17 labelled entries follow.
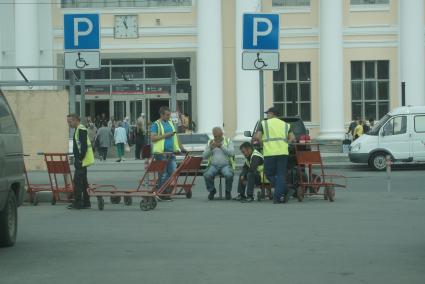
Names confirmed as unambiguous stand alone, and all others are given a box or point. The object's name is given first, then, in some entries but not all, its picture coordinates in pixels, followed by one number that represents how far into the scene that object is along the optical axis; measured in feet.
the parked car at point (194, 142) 97.40
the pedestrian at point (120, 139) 123.13
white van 99.40
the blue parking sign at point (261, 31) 62.54
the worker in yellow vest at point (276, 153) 58.75
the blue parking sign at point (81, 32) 59.47
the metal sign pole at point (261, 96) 62.97
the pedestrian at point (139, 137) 124.57
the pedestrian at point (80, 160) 56.24
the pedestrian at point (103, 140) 123.54
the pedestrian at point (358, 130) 121.90
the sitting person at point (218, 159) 63.31
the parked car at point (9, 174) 36.94
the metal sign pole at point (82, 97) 60.70
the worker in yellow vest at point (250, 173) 61.05
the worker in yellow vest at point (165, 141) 63.00
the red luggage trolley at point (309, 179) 59.11
